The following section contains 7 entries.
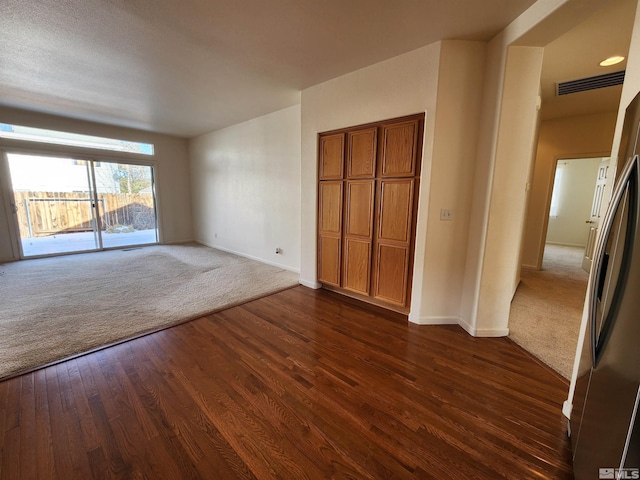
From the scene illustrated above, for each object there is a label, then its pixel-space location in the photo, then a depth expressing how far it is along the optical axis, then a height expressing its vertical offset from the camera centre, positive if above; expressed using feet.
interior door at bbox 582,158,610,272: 16.05 -0.58
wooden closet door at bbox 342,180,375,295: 10.18 -1.32
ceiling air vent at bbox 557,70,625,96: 9.88 +4.94
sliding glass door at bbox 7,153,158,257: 16.20 -0.49
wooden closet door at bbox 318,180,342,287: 11.12 -1.34
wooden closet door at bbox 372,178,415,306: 9.17 -1.37
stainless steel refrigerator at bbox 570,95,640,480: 2.59 -1.64
